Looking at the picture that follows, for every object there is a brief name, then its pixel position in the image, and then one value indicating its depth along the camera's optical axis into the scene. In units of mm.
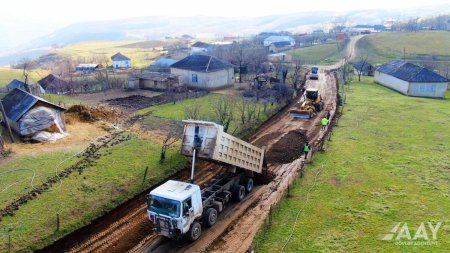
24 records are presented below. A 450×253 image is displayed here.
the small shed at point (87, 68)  81225
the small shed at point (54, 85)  50188
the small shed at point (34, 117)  24400
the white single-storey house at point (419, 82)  44500
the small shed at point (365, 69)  62631
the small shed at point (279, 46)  97481
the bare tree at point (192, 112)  29302
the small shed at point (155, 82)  46406
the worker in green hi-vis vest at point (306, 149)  22634
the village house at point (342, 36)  104375
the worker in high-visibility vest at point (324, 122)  28281
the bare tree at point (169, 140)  21688
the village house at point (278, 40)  113875
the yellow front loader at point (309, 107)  33094
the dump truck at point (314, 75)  55278
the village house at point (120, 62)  85812
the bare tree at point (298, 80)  45425
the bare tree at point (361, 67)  59044
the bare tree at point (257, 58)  60356
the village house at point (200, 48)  104088
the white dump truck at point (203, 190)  13156
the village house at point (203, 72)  48438
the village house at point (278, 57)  78850
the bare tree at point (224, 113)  27412
